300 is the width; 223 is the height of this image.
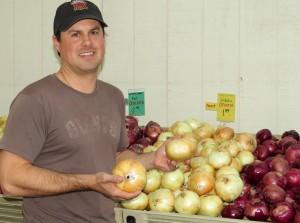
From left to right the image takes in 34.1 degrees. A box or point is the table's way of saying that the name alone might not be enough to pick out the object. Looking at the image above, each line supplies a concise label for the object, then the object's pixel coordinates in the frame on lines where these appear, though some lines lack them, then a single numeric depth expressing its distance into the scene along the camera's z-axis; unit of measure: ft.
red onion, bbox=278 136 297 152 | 11.41
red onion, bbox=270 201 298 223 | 8.53
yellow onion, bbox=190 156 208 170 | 10.76
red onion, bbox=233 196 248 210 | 9.33
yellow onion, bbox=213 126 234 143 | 12.19
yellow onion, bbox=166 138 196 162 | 8.63
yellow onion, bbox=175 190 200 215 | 9.27
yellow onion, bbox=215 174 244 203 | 9.58
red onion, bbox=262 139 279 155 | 11.67
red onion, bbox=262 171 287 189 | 9.59
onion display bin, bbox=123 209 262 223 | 8.42
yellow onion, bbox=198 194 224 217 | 9.39
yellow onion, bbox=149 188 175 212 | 9.62
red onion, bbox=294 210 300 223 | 8.40
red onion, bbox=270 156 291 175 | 10.29
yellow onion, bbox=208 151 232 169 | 10.40
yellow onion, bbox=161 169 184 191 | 10.17
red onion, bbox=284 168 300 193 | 9.69
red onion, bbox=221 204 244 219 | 9.07
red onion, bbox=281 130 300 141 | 12.01
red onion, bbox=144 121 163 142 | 13.15
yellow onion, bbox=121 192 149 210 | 9.74
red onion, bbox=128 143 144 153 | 12.05
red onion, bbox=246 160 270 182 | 10.18
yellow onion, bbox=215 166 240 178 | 10.00
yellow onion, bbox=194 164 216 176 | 10.24
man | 6.88
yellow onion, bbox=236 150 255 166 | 11.13
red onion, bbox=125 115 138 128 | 13.64
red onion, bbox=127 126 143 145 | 13.02
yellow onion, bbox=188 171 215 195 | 9.74
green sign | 14.44
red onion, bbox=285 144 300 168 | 10.60
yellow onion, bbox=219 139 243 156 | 11.30
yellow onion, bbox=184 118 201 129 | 13.07
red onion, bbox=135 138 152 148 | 12.55
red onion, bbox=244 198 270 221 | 8.89
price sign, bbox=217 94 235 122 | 13.20
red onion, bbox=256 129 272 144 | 12.17
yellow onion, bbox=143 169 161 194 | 10.28
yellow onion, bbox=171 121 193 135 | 12.64
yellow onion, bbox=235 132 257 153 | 11.80
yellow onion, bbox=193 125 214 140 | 12.42
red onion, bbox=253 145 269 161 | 11.48
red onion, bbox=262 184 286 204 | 9.03
